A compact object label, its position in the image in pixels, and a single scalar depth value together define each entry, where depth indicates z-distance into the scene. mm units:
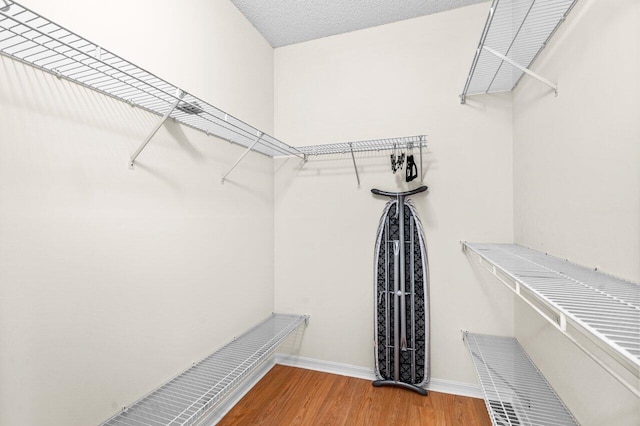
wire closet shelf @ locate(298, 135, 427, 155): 2020
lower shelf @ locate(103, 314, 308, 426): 1157
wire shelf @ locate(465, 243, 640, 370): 511
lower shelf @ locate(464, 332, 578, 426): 1220
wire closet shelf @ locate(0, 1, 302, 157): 892
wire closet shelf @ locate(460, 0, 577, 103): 1228
